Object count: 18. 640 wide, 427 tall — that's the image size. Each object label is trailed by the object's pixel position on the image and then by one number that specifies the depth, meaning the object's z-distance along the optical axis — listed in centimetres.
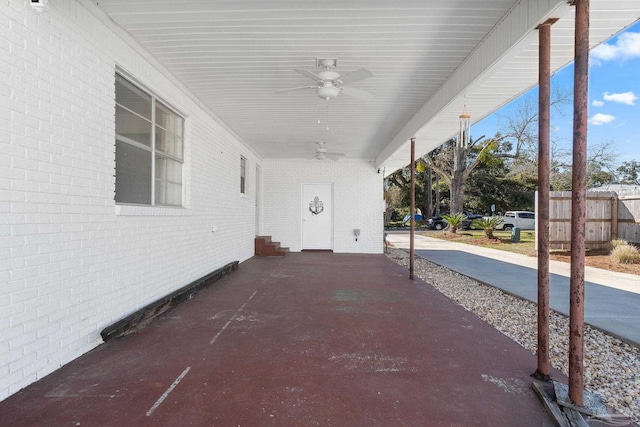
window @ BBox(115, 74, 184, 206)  384
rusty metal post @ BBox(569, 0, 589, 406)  231
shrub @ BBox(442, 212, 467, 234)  1841
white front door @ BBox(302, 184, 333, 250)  1154
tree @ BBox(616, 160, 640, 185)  2600
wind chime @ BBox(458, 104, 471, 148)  452
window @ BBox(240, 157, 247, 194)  925
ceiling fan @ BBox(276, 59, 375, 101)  389
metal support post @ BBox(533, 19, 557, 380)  276
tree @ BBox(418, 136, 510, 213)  2093
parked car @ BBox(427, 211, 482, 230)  2470
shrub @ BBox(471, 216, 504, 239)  1540
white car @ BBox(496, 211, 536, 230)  2169
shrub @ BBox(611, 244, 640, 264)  831
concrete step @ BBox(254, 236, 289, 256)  1034
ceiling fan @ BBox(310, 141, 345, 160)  860
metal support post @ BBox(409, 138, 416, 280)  680
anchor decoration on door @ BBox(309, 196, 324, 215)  1155
